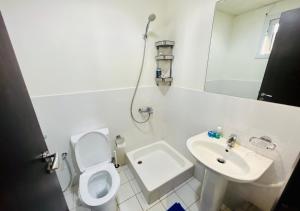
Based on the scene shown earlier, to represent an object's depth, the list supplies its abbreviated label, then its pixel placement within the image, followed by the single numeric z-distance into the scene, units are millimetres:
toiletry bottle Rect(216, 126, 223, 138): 1332
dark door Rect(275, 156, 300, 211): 651
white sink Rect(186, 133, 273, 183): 888
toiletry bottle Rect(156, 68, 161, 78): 1865
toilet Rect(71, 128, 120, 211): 1382
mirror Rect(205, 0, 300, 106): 899
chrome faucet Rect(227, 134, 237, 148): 1189
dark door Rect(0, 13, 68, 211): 480
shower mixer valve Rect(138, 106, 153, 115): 1963
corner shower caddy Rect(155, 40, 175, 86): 1746
